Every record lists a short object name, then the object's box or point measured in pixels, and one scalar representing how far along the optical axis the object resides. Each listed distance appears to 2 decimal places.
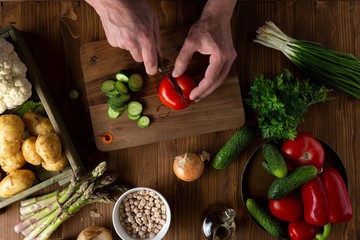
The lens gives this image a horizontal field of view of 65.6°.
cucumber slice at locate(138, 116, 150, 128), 1.72
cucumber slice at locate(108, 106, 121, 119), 1.71
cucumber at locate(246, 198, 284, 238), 1.65
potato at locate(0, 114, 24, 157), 1.49
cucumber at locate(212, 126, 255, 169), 1.69
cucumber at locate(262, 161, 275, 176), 1.66
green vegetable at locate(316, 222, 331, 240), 1.62
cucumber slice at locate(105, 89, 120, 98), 1.65
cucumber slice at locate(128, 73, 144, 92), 1.68
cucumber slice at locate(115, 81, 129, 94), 1.64
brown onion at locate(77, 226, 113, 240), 1.67
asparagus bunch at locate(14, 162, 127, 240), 1.65
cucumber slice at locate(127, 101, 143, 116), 1.70
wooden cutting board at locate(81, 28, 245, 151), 1.74
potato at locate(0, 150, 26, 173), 1.58
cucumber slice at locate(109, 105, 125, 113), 1.68
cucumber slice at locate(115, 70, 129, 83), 1.68
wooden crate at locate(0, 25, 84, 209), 1.56
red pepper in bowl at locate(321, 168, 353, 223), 1.58
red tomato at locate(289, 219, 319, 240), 1.61
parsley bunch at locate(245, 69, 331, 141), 1.57
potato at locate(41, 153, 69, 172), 1.56
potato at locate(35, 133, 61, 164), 1.49
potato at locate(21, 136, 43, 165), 1.54
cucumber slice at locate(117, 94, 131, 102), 1.65
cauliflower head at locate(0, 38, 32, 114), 1.48
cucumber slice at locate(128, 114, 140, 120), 1.71
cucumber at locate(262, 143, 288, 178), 1.56
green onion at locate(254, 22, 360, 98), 1.72
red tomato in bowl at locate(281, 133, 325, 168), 1.62
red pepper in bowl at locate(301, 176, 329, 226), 1.57
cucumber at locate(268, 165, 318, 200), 1.55
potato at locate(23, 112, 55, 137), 1.58
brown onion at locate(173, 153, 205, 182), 1.69
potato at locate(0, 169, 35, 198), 1.55
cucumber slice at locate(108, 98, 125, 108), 1.65
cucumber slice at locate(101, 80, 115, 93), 1.69
